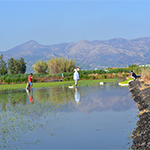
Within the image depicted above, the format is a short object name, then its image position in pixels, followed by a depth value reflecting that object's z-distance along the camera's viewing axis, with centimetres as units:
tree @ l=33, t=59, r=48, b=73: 7119
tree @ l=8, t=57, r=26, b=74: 10681
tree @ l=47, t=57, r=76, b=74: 6806
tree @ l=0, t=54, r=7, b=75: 9324
